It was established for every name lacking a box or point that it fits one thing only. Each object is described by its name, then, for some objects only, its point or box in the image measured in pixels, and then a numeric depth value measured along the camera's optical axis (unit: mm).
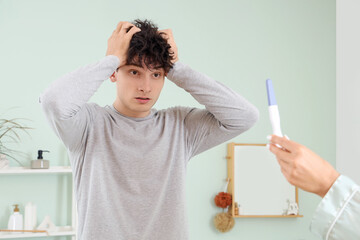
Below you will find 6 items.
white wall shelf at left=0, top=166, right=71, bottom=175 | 2249
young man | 1124
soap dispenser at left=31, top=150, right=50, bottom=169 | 2338
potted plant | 2436
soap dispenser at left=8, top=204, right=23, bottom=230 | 2281
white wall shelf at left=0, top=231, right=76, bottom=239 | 2213
